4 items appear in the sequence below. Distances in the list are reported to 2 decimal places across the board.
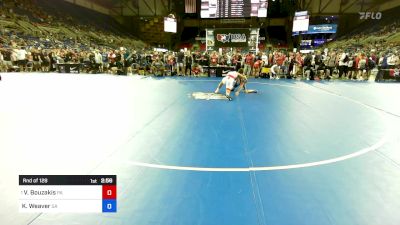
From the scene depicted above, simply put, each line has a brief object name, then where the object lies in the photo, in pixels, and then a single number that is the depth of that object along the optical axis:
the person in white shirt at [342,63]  16.81
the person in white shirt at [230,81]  9.32
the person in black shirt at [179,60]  18.41
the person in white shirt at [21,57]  18.84
